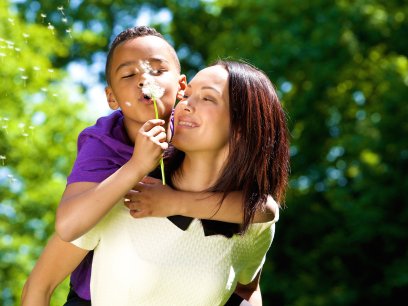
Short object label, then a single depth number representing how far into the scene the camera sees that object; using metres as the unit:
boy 3.10
